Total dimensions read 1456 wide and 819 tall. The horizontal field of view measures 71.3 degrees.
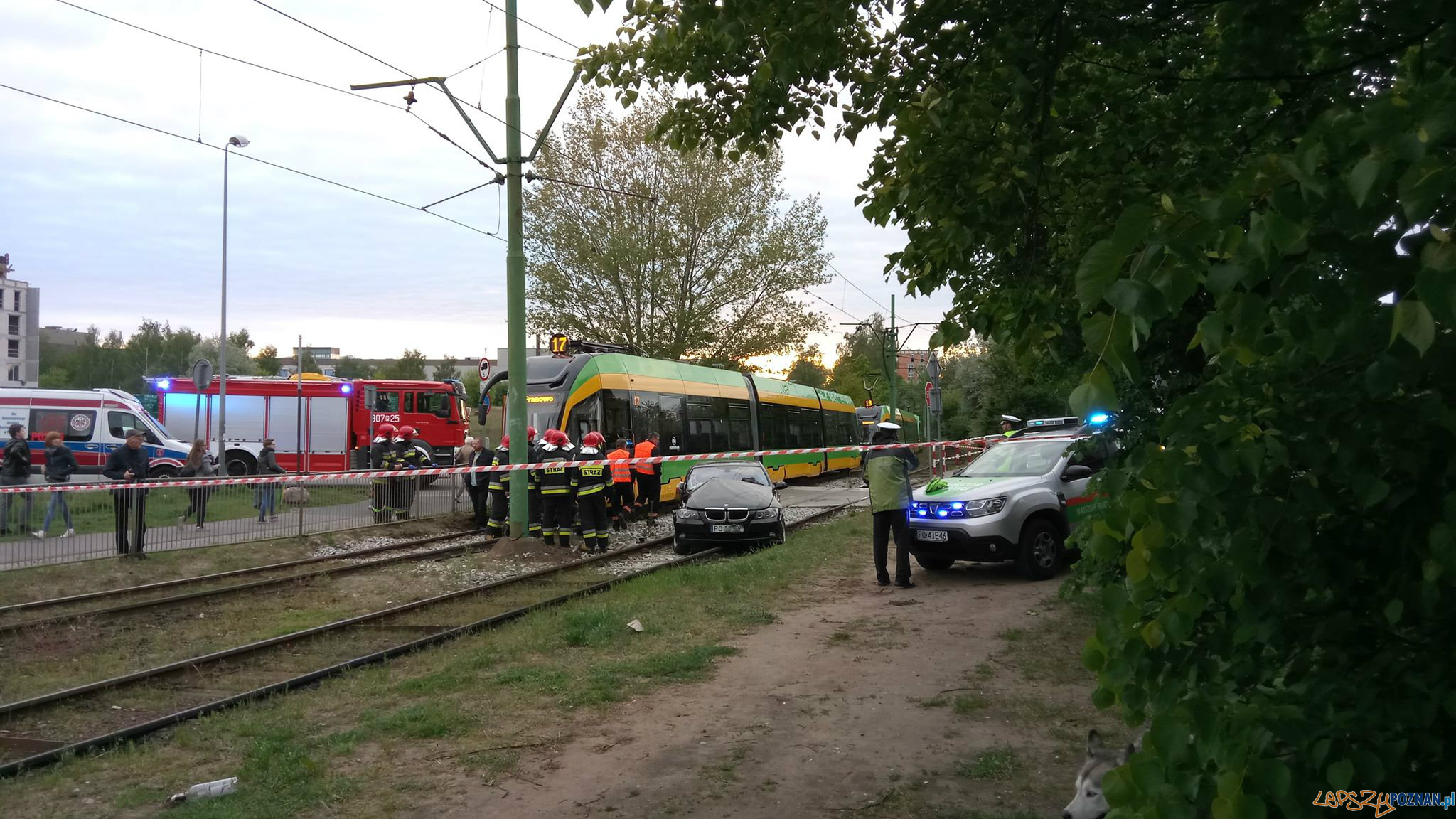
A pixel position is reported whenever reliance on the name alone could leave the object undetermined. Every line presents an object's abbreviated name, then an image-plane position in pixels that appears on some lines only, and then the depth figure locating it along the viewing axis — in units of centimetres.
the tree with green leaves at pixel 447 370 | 12071
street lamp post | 2755
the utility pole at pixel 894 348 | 3216
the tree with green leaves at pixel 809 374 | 6819
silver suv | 1135
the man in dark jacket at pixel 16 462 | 1616
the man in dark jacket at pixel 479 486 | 1862
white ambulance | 2472
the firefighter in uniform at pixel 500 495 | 1658
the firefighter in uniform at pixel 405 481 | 2012
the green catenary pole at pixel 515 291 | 1519
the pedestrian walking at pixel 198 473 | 1591
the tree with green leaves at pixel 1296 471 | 190
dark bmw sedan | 1588
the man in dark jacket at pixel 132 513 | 1448
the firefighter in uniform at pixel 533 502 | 1595
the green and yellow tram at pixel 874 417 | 4409
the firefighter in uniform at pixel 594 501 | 1548
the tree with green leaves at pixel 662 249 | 3600
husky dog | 423
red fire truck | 3259
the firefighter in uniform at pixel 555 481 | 1534
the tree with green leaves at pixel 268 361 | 11369
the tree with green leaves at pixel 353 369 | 11644
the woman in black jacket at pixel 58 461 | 1647
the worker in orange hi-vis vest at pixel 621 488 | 1900
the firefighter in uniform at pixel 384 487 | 1964
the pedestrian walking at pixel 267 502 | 1761
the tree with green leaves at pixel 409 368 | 11981
